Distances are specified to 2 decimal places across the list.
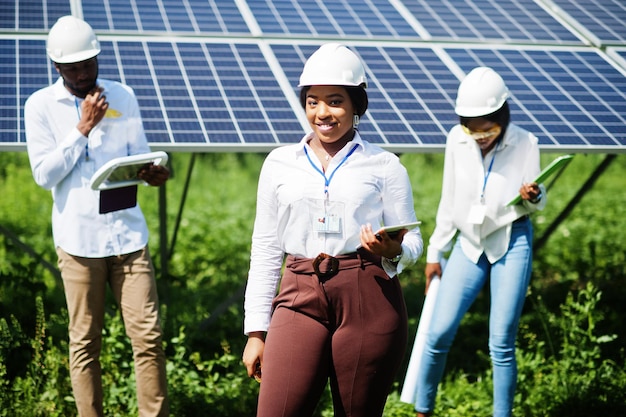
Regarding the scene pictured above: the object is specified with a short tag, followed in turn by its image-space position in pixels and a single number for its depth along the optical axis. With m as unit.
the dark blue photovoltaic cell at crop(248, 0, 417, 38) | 7.51
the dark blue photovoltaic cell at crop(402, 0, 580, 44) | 7.68
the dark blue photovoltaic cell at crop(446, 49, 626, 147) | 6.23
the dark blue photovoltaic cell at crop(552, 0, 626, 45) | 7.78
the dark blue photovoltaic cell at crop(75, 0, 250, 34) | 7.23
